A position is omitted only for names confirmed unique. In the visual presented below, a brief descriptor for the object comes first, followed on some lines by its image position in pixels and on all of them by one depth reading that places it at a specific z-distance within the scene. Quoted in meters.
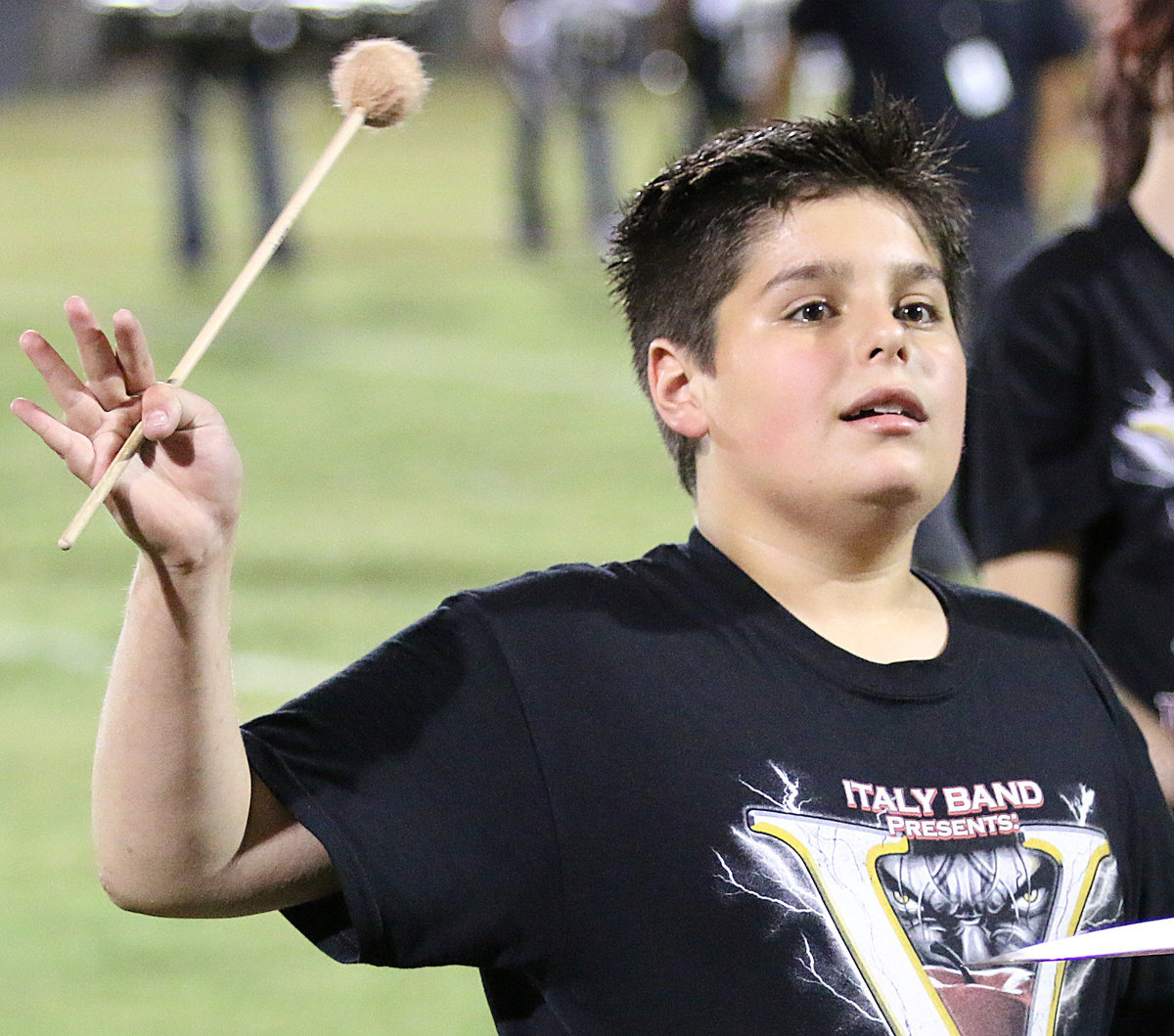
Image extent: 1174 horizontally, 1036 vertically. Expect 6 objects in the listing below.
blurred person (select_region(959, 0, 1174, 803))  4.84
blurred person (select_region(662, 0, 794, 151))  19.80
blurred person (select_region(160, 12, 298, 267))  20.84
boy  2.94
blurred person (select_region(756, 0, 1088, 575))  11.62
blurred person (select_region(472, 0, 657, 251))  22.28
